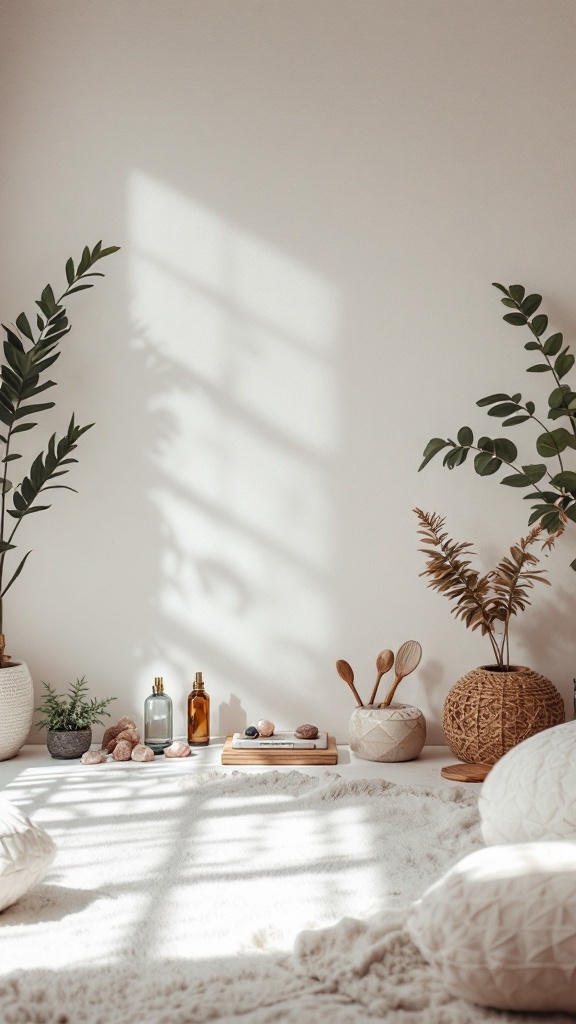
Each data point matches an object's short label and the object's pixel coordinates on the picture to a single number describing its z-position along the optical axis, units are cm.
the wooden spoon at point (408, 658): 260
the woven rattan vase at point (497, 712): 234
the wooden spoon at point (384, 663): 255
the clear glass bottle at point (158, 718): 262
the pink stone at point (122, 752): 249
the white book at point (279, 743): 248
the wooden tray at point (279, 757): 245
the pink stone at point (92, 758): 246
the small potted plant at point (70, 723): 254
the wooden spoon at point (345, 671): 257
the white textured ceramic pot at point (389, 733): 245
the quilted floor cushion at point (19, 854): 138
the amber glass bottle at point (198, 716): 264
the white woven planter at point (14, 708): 248
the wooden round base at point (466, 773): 227
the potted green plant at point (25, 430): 251
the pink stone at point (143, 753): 248
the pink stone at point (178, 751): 252
